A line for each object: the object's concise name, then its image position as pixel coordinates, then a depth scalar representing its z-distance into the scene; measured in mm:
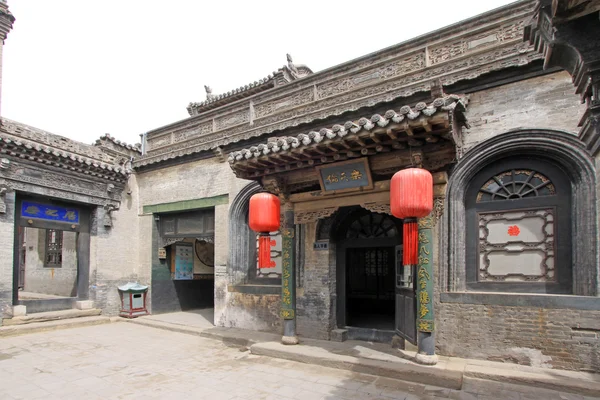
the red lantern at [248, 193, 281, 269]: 6477
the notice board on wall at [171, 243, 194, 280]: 11227
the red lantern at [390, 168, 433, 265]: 5031
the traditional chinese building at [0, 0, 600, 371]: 5164
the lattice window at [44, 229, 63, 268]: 14812
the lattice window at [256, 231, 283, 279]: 8547
